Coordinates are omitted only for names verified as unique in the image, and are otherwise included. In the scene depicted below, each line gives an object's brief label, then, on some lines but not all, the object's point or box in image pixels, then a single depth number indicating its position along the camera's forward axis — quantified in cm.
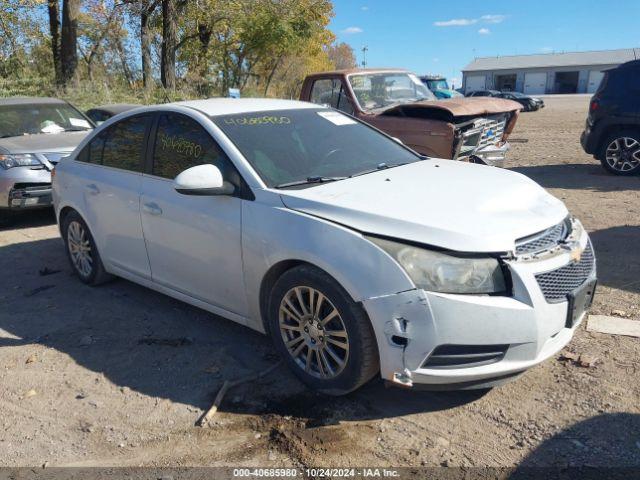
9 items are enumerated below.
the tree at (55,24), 2186
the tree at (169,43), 2206
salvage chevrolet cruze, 296
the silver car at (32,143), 775
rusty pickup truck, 740
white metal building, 7581
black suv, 967
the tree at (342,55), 6656
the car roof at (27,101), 912
